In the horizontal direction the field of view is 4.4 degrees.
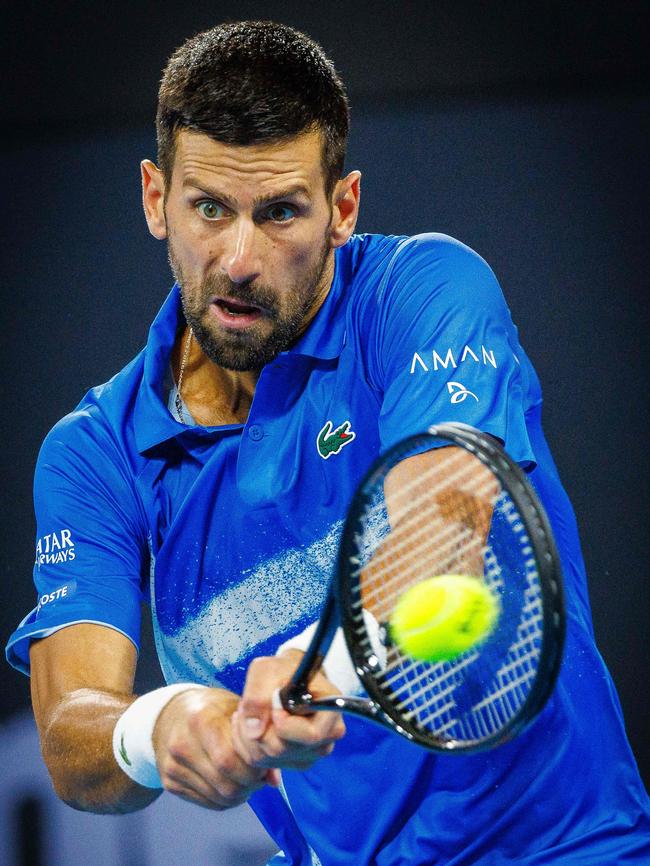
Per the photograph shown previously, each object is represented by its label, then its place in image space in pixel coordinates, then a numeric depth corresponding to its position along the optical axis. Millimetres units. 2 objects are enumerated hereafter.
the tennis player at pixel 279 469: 6662
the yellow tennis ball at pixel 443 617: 6442
